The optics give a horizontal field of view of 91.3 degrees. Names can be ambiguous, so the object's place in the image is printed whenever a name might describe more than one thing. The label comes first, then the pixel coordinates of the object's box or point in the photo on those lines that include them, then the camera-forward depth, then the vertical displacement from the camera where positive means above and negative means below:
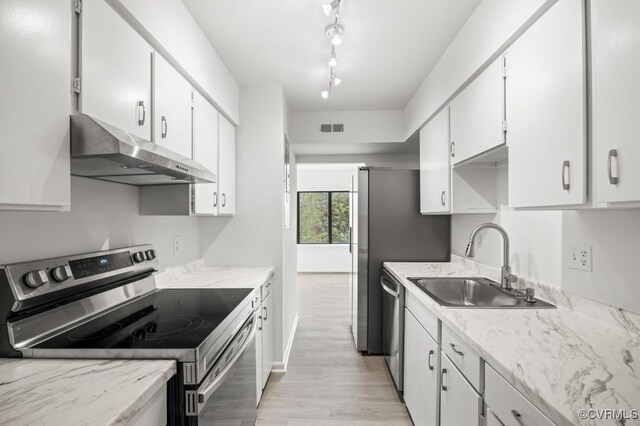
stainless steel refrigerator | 2.98 -0.17
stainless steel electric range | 1.01 -0.44
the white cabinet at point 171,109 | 1.53 +0.57
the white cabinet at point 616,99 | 0.88 +0.35
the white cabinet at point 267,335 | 2.32 -0.94
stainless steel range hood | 0.99 +0.20
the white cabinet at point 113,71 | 1.06 +0.56
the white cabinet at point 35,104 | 0.79 +0.31
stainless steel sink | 1.79 -0.49
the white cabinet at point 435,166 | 2.36 +0.41
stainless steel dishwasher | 2.33 -0.89
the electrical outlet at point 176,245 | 2.30 -0.22
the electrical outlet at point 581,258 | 1.40 -0.19
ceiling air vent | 3.57 +1.00
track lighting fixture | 1.71 +1.15
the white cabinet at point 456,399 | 1.19 -0.77
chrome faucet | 1.83 -0.27
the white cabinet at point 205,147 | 1.98 +0.47
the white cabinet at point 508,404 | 0.84 -0.56
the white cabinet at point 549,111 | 1.09 +0.42
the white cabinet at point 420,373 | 1.64 -0.93
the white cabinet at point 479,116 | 1.62 +0.59
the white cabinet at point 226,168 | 2.41 +0.39
